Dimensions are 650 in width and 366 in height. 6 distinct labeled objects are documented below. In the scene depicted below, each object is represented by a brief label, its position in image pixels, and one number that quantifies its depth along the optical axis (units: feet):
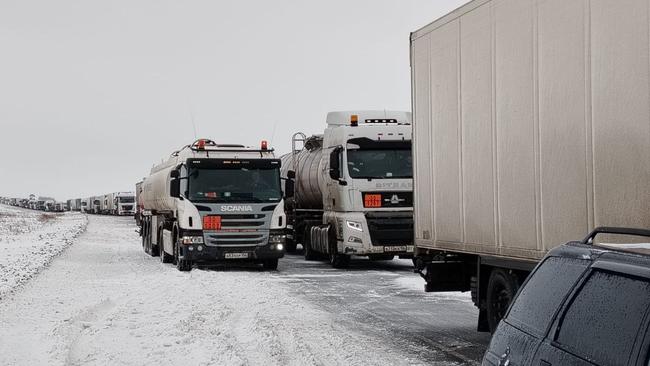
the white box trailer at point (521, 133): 21.75
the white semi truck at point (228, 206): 69.92
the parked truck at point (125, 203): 301.43
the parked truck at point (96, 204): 396.61
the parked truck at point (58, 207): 512.63
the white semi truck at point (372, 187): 68.44
